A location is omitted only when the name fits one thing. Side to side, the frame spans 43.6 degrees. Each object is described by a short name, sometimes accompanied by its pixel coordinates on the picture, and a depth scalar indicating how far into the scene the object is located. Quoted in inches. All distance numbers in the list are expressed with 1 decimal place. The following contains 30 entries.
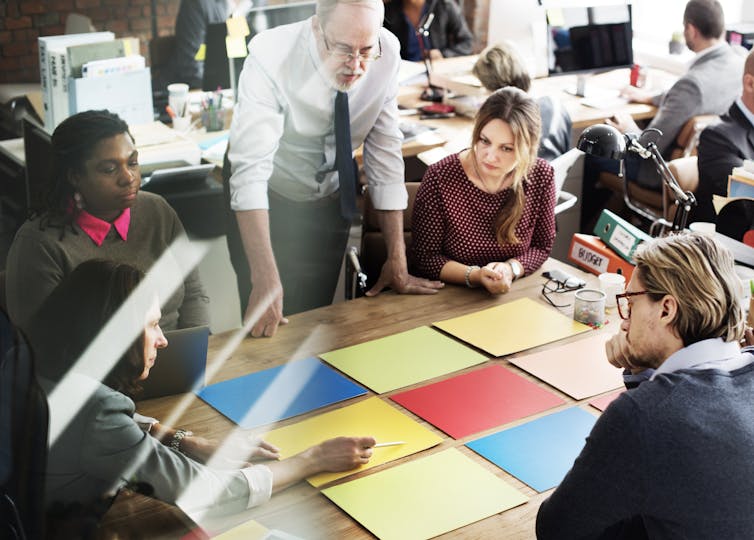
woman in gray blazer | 60.4
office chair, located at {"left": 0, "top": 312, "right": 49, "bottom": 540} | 58.9
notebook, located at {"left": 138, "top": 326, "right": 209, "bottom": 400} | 70.0
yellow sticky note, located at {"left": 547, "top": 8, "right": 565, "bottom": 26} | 169.8
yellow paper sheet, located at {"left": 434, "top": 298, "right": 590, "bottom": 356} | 81.9
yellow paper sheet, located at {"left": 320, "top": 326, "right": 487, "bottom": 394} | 76.2
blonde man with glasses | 52.7
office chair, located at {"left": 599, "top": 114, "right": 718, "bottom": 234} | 143.6
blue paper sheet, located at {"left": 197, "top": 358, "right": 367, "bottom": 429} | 71.2
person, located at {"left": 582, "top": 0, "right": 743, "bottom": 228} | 152.5
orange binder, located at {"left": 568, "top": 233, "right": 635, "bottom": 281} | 96.3
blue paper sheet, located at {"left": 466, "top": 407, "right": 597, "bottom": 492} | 64.7
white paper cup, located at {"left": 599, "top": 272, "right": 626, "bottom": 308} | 89.7
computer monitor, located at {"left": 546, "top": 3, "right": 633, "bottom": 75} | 173.3
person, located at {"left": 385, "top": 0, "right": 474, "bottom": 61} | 187.3
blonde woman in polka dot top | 97.4
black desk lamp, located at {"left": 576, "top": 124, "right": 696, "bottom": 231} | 88.8
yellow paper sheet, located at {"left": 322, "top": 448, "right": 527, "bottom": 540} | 59.2
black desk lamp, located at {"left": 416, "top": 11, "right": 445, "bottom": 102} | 167.0
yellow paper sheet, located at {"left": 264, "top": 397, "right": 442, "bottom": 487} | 66.9
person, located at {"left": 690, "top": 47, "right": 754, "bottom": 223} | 123.9
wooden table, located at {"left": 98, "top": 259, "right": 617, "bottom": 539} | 59.5
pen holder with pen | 110.0
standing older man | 84.1
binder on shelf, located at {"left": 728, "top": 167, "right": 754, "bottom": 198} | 100.3
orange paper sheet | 75.5
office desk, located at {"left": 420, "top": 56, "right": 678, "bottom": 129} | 159.8
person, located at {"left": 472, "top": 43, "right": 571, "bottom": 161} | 136.6
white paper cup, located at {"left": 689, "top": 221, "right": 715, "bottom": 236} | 99.3
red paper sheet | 70.4
